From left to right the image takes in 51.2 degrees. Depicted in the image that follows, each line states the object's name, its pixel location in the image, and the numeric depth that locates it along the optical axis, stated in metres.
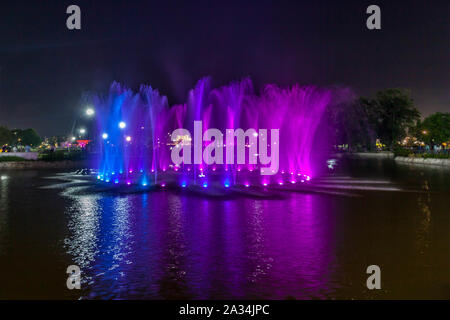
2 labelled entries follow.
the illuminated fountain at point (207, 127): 34.41
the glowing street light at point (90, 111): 61.43
